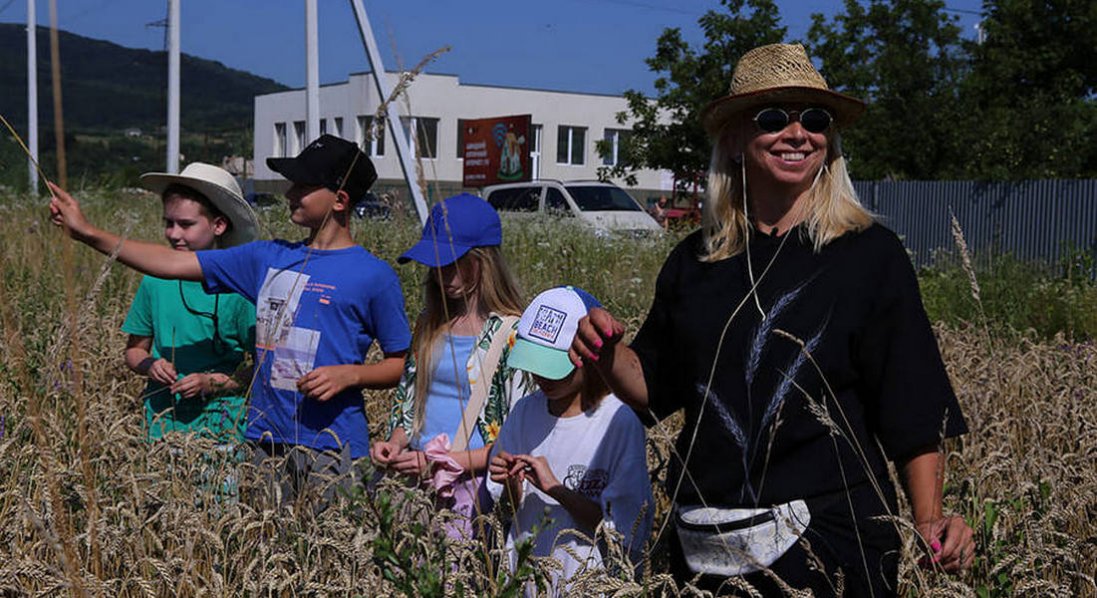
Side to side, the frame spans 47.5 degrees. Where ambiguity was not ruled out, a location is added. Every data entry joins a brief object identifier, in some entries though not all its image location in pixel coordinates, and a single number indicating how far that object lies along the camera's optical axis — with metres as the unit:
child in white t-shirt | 2.93
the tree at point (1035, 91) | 22.11
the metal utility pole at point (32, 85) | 30.41
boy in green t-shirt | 3.86
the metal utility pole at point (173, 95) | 15.22
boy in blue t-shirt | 3.66
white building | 62.72
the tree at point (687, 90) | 23.08
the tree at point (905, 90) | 25.22
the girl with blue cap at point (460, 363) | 3.40
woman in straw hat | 2.41
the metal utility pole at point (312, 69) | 12.68
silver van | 19.95
